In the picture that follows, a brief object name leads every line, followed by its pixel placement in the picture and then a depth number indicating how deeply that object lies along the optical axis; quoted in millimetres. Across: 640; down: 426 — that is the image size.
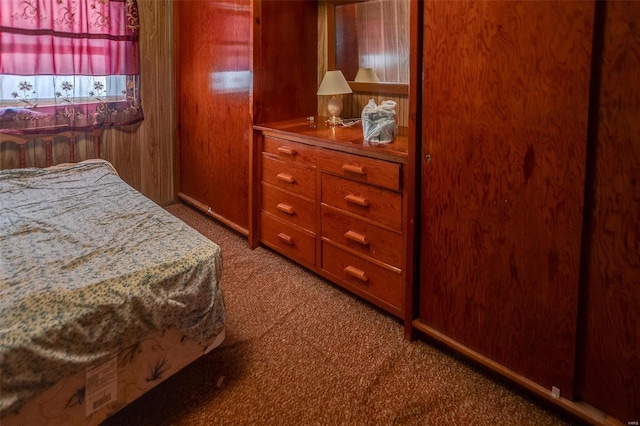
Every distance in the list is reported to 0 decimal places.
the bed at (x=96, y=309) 1243
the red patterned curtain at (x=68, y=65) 2908
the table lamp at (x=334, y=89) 2770
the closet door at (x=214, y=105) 3002
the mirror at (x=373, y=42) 2615
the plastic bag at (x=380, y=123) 2215
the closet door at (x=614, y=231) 1289
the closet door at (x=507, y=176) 1418
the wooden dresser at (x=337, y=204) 2096
